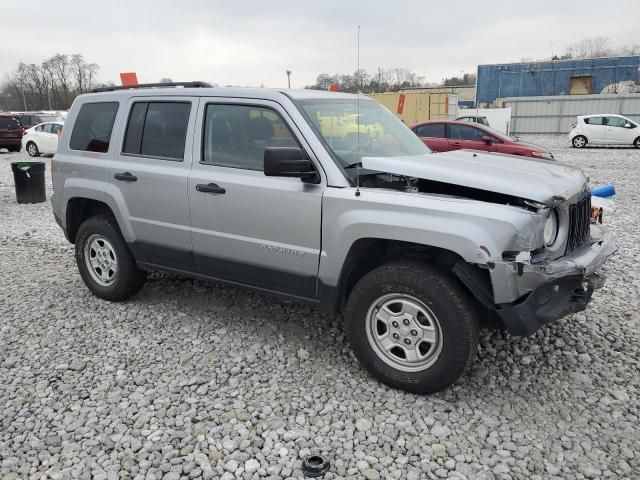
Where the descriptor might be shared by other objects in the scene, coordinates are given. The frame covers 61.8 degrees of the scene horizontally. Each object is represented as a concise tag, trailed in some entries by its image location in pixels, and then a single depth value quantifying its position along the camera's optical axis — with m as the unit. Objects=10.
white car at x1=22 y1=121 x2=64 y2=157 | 19.75
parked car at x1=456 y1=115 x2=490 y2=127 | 21.98
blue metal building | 45.75
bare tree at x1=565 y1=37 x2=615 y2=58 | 61.98
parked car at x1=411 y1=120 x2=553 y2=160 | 13.60
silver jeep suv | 3.13
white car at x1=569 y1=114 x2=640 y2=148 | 22.16
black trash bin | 10.62
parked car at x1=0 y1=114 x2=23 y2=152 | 22.16
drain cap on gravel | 2.76
